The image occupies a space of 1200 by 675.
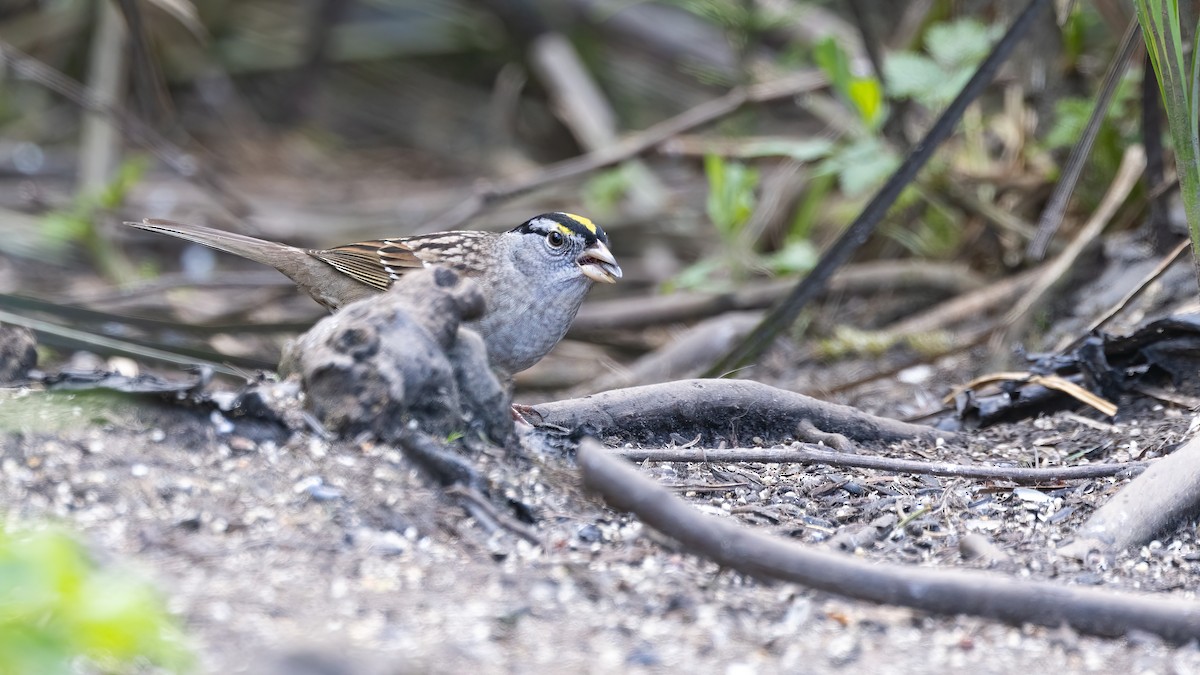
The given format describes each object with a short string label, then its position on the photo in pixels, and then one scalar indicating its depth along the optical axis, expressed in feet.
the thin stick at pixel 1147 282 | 22.50
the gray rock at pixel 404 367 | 16.06
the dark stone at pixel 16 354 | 18.54
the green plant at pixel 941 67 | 29.91
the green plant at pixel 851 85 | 31.48
